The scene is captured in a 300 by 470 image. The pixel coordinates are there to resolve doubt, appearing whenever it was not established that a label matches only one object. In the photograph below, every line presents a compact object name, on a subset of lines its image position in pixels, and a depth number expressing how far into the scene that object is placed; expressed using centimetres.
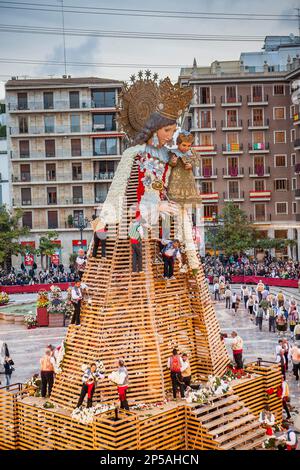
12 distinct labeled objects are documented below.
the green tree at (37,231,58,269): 5122
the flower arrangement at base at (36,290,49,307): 3194
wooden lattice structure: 1435
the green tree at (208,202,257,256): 5116
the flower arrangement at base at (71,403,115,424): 1314
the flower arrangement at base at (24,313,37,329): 3222
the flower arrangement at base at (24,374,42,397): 1569
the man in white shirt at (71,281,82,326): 1486
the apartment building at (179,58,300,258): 5744
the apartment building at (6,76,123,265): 5716
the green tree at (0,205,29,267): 4925
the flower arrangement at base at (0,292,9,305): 3876
